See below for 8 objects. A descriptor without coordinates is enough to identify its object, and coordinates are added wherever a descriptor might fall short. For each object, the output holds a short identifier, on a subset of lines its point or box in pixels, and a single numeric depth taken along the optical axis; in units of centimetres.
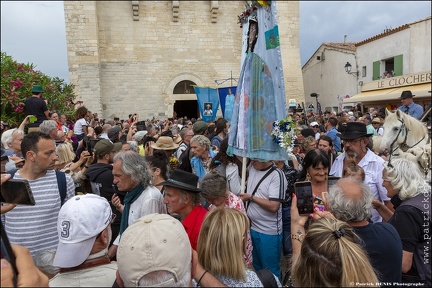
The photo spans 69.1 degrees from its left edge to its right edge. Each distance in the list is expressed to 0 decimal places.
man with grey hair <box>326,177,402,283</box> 193
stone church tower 1702
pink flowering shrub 692
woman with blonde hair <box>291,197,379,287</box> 158
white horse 252
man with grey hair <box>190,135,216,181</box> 448
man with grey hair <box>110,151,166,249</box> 286
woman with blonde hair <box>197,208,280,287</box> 174
